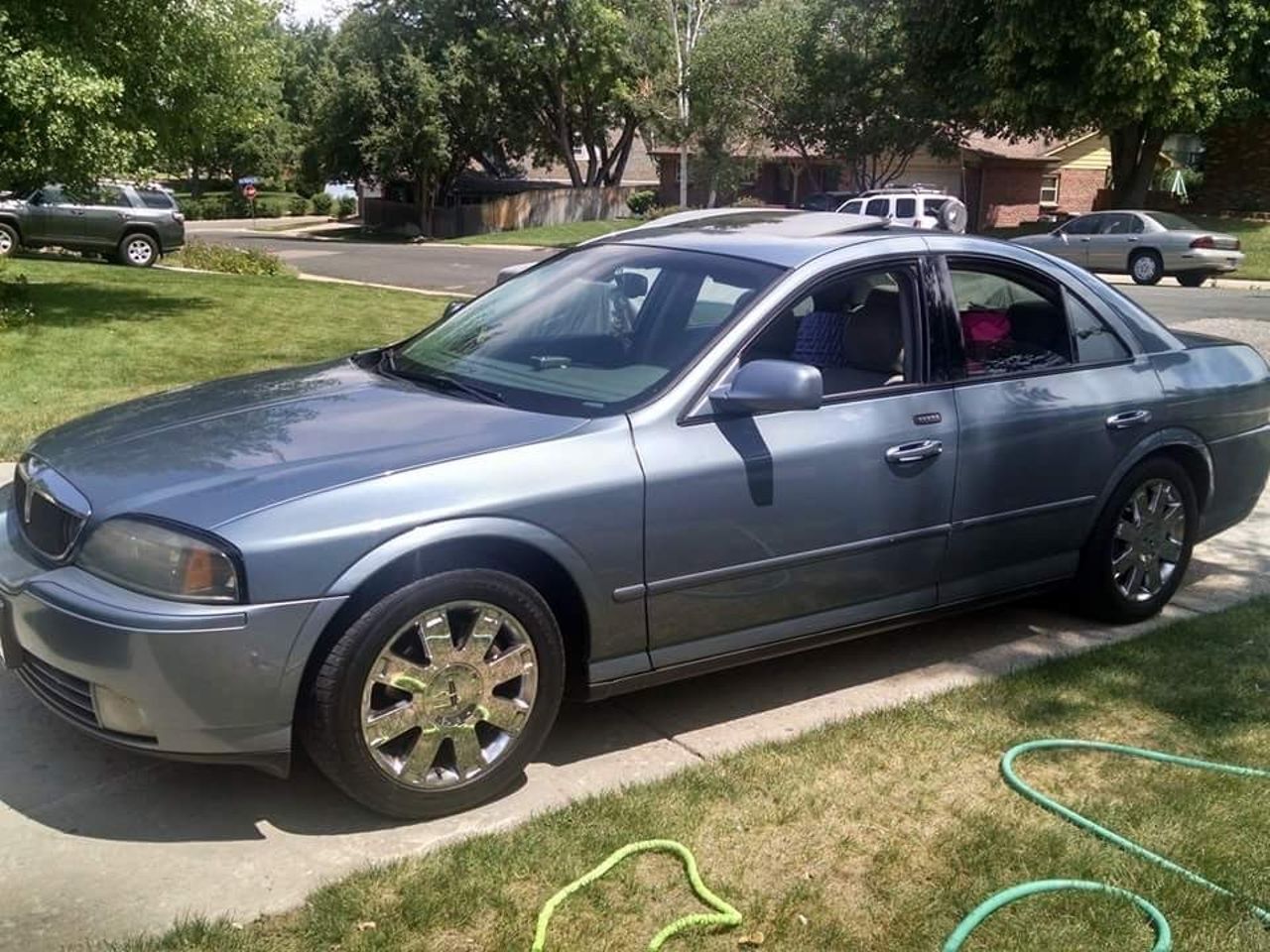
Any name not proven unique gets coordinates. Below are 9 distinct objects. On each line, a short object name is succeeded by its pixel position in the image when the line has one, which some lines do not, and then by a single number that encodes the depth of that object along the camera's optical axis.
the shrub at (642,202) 50.41
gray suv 23.44
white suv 27.56
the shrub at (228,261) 23.80
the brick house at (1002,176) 43.91
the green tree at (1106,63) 28.56
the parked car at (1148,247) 24.16
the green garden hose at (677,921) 3.01
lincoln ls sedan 3.34
